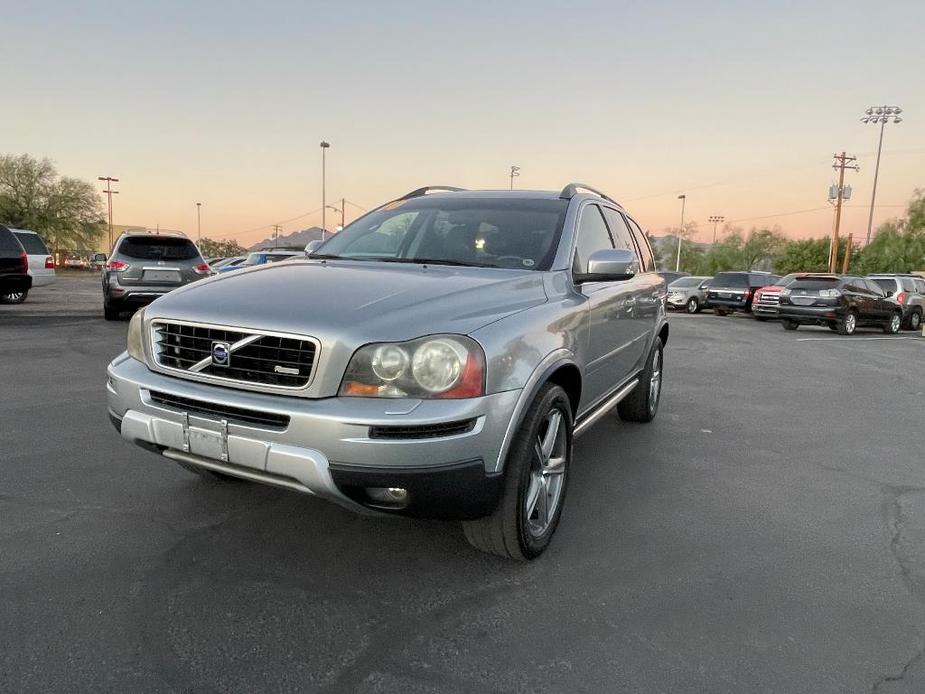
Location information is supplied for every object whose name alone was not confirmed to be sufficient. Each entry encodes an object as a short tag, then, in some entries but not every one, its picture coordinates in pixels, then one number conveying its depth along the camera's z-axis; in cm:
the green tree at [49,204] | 5072
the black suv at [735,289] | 2327
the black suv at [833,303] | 1667
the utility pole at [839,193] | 4378
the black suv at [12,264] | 1256
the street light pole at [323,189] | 5078
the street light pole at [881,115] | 4931
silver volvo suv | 233
